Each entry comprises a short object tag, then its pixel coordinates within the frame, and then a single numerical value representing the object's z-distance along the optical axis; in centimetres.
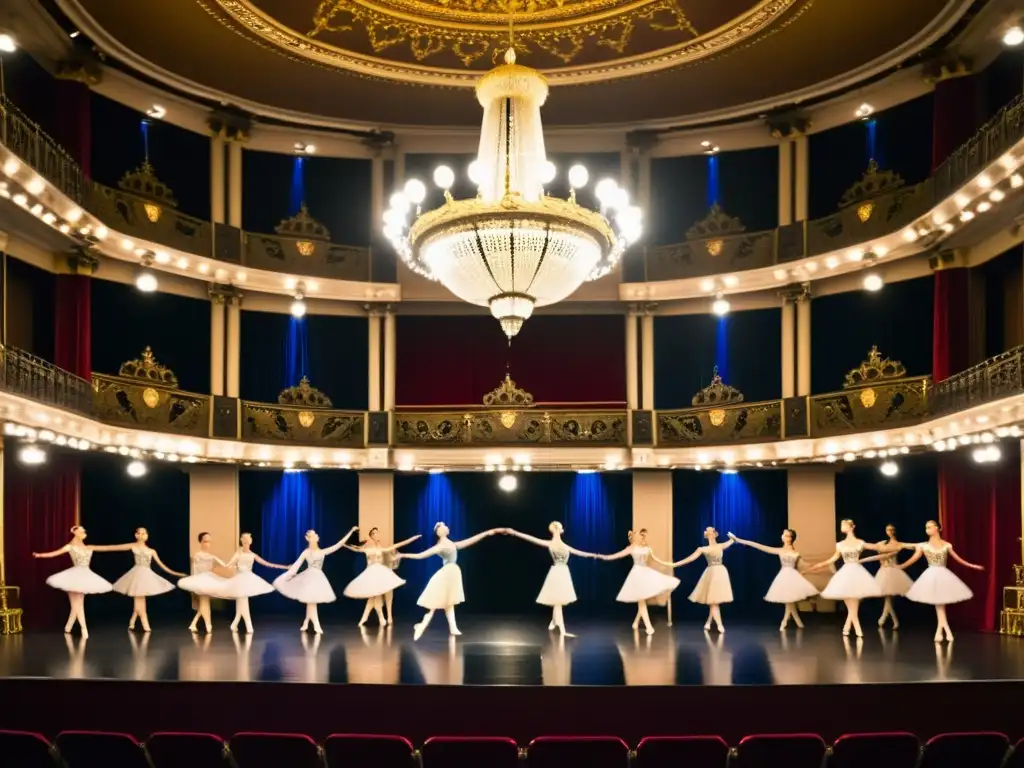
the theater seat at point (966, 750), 643
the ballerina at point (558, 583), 1495
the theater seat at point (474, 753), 645
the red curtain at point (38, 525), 1482
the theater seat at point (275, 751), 653
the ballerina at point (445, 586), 1414
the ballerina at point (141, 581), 1461
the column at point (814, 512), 1823
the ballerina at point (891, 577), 1464
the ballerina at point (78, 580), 1377
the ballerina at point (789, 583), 1510
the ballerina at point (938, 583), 1312
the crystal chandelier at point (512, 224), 1003
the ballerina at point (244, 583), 1466
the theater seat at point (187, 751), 650
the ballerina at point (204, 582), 1445
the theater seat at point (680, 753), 640
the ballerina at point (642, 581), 1477
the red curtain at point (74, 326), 1584
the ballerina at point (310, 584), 1492
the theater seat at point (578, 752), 641
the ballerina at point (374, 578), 1518
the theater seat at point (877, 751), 650
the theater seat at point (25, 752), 640
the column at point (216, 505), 1819
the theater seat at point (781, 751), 650
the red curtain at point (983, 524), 1462
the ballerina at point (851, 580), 1414
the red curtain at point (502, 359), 1997
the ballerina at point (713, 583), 1508
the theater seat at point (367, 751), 644
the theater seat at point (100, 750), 641
